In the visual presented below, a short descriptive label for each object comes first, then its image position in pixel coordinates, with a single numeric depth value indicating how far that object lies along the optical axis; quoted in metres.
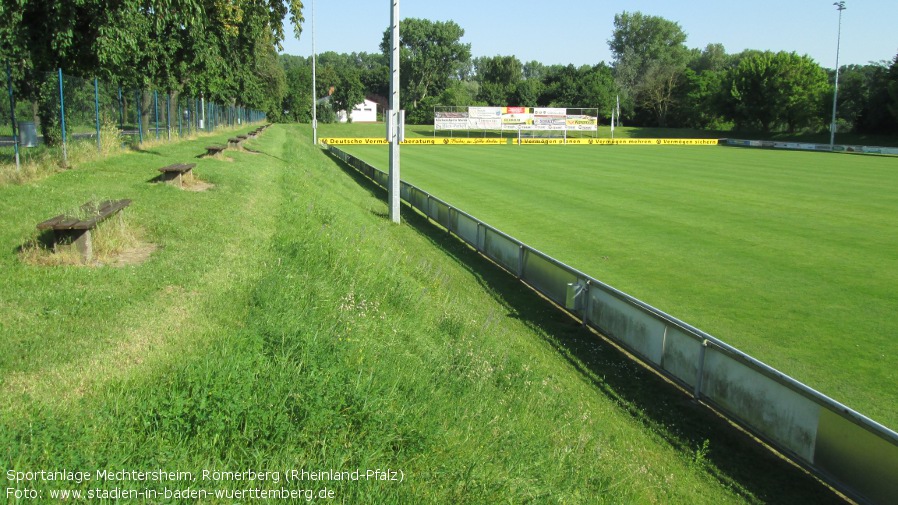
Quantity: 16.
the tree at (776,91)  77.69
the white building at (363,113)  122.31
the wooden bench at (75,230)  7.85
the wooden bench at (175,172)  14.07
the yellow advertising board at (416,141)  67.62
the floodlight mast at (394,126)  19.02
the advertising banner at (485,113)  77.44
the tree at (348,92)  117.44
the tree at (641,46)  136.00
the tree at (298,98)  105.50
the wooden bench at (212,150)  22.00
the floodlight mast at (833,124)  62.33
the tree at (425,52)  126.69
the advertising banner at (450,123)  76.87
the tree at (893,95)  66.19
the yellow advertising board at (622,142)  74.19
